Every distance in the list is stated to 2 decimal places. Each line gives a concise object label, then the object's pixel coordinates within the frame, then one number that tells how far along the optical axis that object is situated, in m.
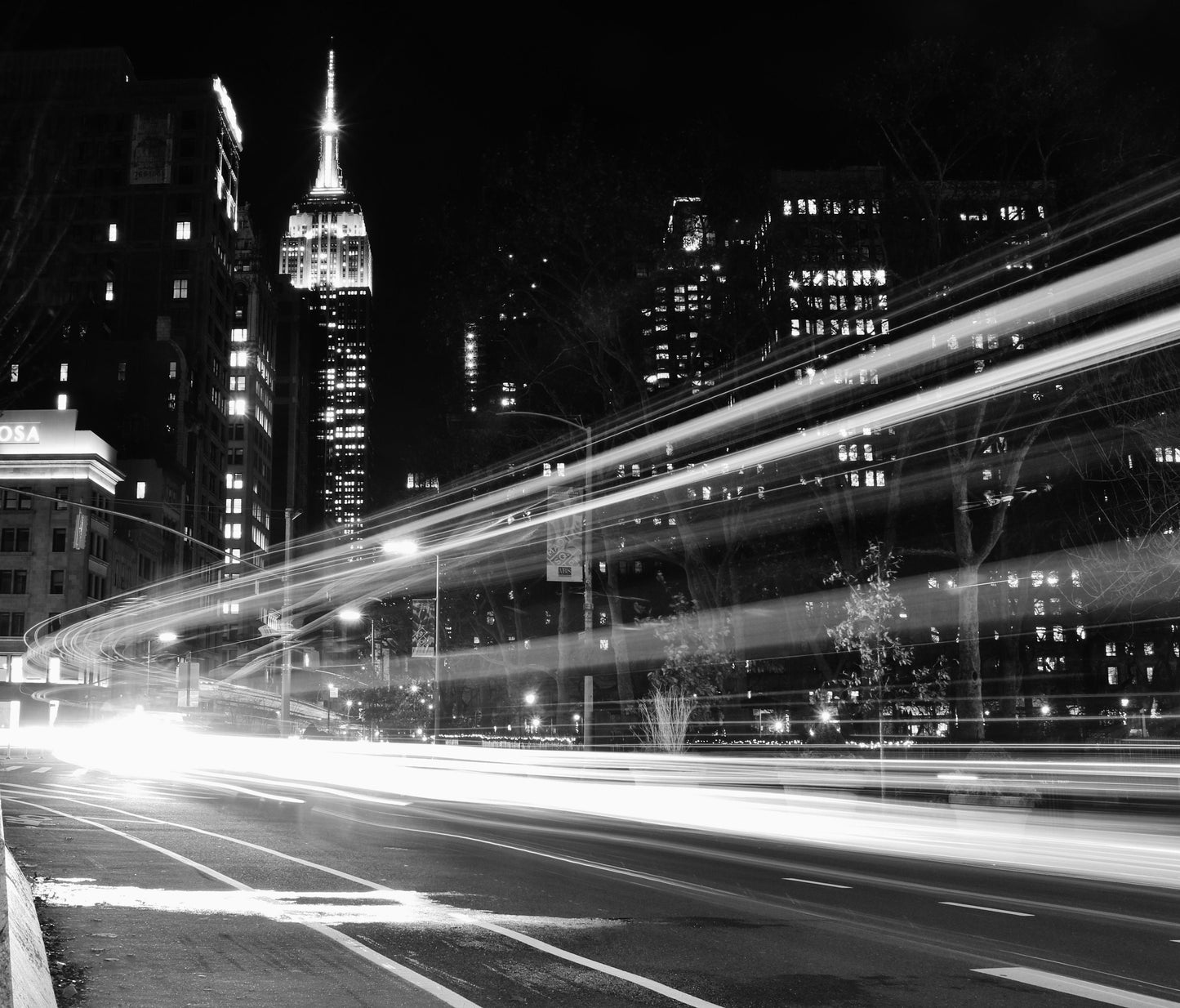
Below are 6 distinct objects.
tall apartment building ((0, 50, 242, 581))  119.62
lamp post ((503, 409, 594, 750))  30.92
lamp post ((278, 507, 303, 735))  47.72
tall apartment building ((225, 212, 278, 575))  166.88
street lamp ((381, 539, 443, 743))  43.88
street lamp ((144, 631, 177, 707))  109.88
